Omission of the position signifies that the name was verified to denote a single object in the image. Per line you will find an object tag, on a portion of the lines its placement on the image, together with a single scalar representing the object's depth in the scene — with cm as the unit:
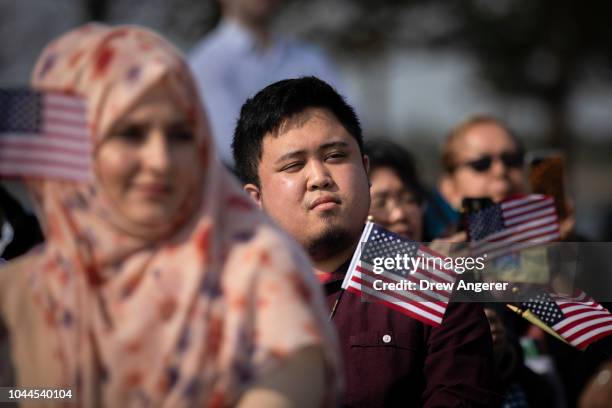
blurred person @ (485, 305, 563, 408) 779
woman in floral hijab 427
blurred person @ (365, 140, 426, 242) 889
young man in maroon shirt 618
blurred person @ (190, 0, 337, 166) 1419
